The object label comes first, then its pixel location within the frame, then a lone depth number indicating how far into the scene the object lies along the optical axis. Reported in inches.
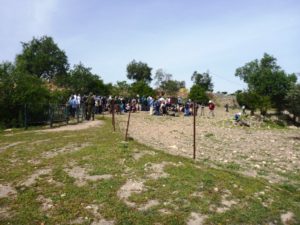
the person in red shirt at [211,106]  1021.9
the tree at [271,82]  2092.4
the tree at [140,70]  2609.0
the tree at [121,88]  1860.9
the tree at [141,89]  1803.0
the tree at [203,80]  2470.1
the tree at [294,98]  730.5
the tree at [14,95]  617.2
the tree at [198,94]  1866.7
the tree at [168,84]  2331.9
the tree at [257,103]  1570.0
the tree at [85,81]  1763.9
